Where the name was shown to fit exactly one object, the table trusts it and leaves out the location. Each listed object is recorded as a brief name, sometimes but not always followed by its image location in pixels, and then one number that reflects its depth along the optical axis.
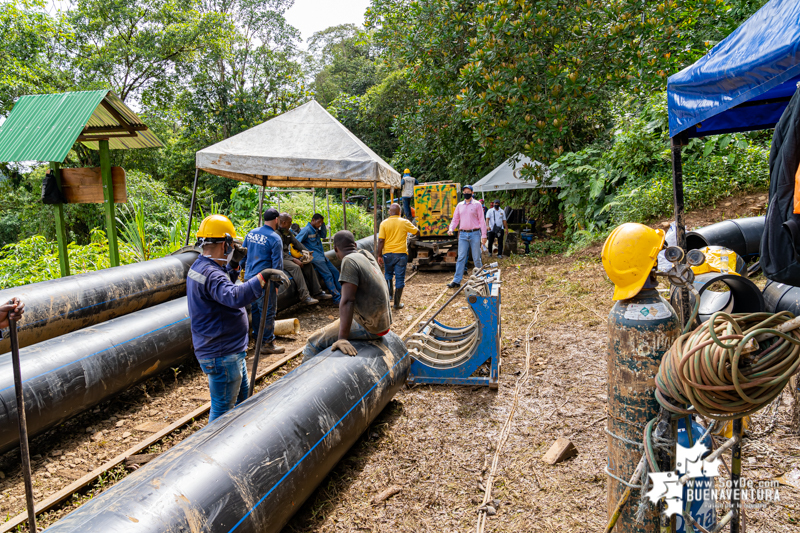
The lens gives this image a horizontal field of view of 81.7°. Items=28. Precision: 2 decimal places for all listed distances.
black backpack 5.94
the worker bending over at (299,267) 8.11
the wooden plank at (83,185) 6.32
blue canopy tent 2.12
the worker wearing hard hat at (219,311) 3.39
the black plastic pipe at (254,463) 2.23
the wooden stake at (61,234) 6.13
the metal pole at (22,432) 2.60
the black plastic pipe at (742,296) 2.39
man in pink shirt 9.77
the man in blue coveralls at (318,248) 8.91
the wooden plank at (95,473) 3.19
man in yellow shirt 8.12
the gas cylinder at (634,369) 1.92
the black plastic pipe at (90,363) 3.92
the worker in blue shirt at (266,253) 6.30
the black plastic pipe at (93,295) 5.33
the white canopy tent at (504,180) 15.73
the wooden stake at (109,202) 6.32
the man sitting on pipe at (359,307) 4.18
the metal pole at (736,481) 1.83
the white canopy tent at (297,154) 7.11
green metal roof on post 5.74
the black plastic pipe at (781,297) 3.83
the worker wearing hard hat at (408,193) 13.38
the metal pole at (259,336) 4.09
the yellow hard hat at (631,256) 1.94
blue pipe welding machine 4.90
